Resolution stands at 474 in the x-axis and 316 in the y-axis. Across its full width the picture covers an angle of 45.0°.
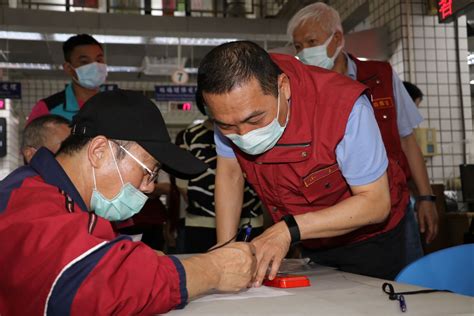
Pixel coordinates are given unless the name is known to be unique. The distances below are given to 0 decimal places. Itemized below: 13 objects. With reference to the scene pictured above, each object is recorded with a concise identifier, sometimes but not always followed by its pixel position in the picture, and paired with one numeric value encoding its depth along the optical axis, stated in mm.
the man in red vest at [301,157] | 1736
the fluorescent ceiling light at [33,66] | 10734
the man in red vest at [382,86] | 2680
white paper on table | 1471
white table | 1249
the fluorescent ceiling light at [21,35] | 8023
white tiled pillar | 6215
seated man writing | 1145
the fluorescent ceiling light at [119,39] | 8375
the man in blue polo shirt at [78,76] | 3477
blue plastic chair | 1810
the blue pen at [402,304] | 1247
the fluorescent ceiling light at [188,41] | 8531
